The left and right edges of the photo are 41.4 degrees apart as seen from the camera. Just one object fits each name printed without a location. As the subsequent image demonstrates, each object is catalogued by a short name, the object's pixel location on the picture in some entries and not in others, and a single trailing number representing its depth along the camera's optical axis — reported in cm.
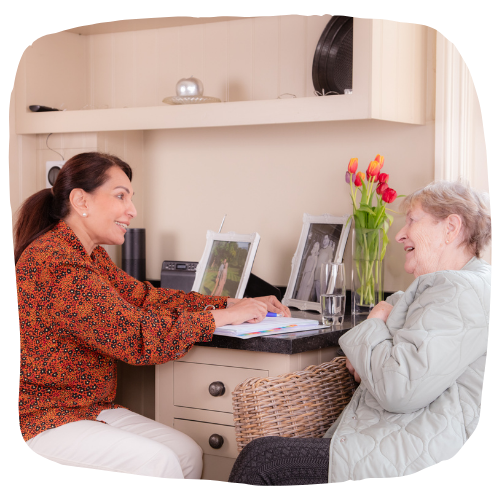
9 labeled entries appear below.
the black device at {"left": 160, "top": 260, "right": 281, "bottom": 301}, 226
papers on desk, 154
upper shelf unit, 183
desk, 153
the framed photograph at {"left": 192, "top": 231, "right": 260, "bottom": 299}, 210
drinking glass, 173
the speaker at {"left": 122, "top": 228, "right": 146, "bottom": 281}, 240
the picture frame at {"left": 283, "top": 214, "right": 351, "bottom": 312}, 207
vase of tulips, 192
